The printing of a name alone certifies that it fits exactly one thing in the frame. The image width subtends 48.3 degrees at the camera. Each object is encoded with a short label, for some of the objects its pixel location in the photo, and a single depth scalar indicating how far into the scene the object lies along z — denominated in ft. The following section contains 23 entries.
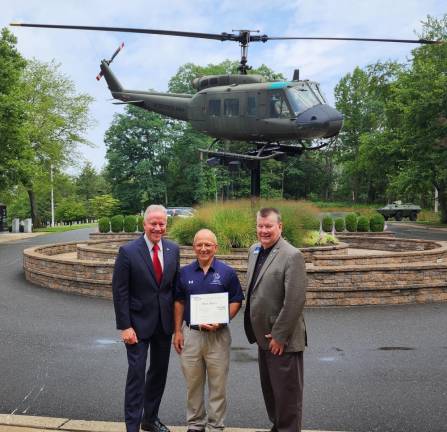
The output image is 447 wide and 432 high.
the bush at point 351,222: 76.84
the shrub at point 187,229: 44.56
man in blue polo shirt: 12.19
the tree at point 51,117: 134.92
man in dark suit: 12.40
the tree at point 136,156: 171.63
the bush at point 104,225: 83.36
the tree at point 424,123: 110.01
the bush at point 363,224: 74.78
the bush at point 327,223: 73.46
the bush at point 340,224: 76.54
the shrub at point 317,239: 45.09
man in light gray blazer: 11.32
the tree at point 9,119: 88.17
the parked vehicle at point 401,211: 151.43
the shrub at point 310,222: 46.41
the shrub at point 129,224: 84.07
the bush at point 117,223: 84.58
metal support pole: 48.26
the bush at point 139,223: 86.94
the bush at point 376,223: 74.13
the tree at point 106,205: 177.06
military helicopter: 43.93
